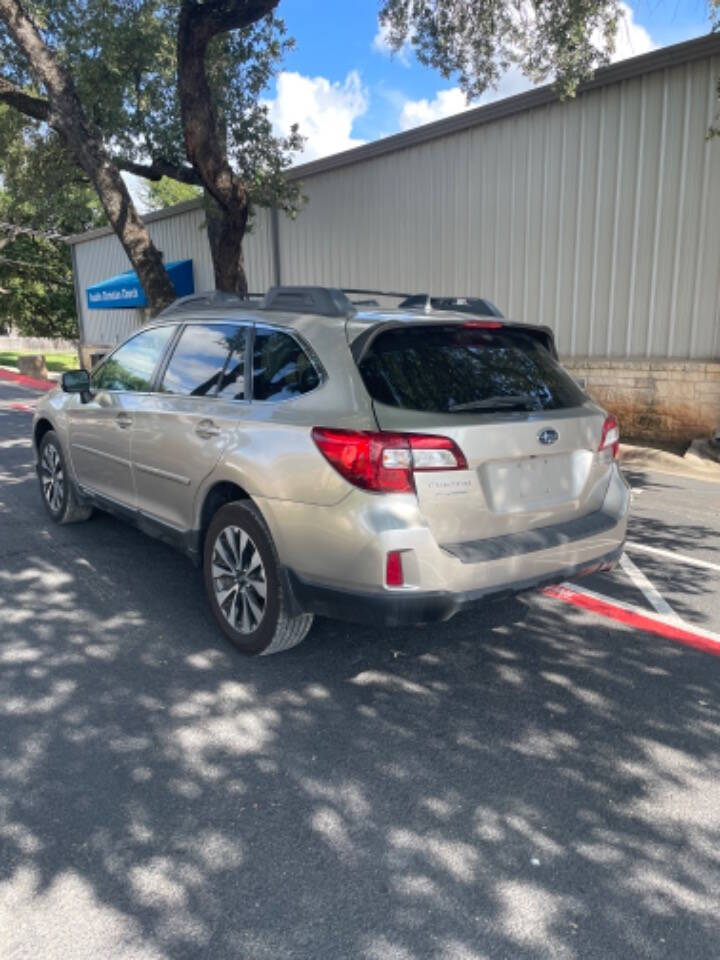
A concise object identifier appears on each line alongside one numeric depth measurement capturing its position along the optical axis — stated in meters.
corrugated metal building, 9.47
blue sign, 17.39
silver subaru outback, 3.08
